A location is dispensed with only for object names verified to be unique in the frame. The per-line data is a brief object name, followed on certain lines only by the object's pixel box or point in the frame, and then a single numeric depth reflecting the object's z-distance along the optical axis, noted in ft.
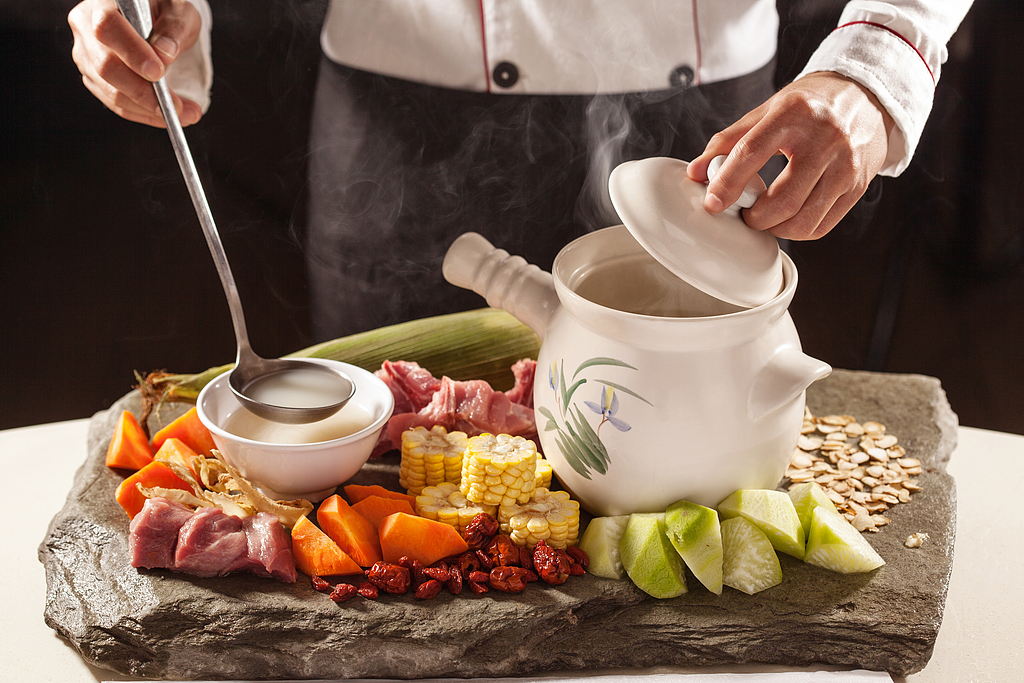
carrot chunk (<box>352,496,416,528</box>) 4.16
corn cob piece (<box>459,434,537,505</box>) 4.06
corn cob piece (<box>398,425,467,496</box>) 4.42
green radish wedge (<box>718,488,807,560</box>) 3.92
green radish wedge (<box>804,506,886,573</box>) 3.92
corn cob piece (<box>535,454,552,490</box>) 4.24
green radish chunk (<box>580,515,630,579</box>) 3.92
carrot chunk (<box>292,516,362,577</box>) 3.89
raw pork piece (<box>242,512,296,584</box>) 3.86
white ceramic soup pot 3.77
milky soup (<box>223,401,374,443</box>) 4.45
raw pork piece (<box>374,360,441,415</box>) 5.21
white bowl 4.17
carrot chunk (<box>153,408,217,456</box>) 4.91
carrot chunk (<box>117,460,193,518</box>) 4.34
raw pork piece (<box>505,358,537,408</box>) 5.31
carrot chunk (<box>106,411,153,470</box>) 4.83
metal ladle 4.45
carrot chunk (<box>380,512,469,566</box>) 3.91
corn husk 5.90
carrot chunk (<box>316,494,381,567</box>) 3.97
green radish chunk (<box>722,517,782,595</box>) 3.85
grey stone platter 3.65
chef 4.06
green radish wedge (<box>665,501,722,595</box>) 3.79
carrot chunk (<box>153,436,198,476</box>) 4.65
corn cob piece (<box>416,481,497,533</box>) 4.07
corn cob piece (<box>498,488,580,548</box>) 3.97
